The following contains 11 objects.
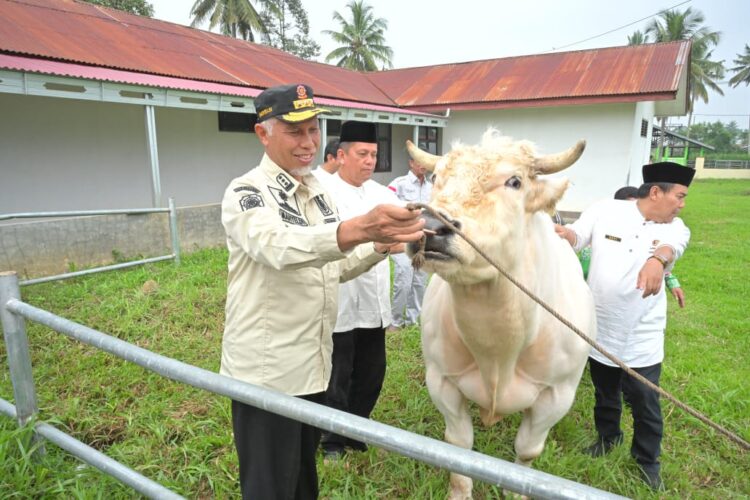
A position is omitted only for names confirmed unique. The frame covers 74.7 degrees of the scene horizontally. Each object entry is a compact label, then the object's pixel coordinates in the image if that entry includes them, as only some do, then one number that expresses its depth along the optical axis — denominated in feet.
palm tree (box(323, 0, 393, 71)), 108.37
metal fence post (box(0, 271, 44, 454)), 7.11
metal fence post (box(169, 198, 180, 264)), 21.73
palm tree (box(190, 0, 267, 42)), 84.12
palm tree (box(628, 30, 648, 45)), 140.36
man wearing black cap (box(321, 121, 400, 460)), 9.62
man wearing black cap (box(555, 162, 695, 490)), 8.98
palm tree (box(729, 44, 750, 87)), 160.56
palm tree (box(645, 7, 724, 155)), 123.44
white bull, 5.59
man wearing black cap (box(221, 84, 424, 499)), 5.65
